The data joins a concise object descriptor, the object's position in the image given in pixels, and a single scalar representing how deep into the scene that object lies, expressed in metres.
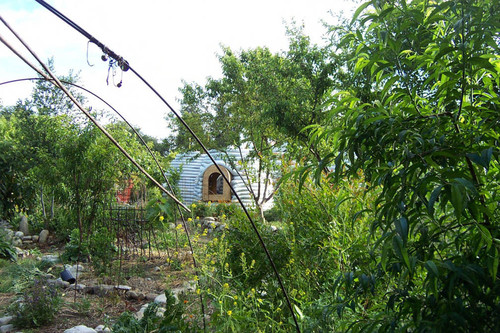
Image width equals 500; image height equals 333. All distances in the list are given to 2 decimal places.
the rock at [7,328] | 3.77
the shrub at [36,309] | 3.89
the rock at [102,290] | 4.88
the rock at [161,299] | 4.44
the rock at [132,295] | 4.88
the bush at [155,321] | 2.63
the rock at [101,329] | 3.68
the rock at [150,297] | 4.83
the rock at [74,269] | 5.94
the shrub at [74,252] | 6.71
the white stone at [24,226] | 9.83
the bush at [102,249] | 5.89
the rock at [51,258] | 6.56
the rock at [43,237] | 8.97
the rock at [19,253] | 7.40
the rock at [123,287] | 4.95
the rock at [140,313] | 4.08
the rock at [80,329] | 3.48
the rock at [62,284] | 5.21
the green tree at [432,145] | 1.08
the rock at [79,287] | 5.11
